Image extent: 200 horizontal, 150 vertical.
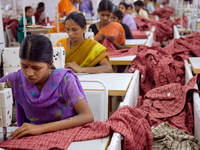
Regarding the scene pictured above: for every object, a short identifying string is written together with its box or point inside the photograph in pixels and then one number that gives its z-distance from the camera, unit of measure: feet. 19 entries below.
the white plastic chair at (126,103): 3.56
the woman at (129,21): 19.29
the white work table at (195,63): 8.60
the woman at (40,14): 25.04
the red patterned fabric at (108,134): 3.49
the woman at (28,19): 19.56
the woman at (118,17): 14.74
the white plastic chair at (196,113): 5.89
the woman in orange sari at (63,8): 14.15
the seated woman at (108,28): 11.48
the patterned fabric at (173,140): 5.38
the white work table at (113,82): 6.45
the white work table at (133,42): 13.33
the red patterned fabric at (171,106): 6.82
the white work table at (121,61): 10.05
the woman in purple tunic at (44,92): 3.87
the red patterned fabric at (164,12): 36.62
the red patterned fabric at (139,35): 16.97
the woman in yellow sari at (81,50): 7.66
